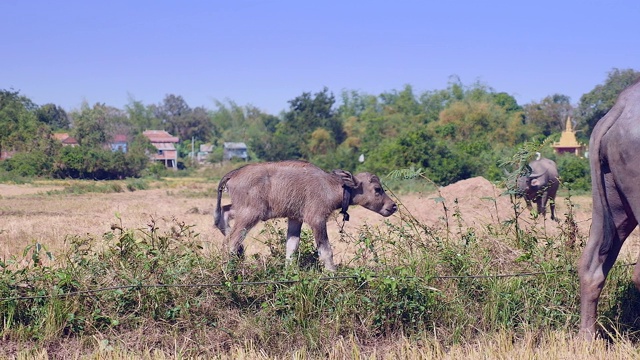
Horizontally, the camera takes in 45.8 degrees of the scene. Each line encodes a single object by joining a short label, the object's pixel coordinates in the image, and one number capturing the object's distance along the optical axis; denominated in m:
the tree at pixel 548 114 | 62.62
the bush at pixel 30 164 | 39.92
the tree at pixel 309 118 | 62.06
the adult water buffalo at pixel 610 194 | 5.31
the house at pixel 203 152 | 74.19
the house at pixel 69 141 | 50.62
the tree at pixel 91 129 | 50.97
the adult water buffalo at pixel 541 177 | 17.42
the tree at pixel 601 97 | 43.58
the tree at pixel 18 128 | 43.92
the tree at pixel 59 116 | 81.60
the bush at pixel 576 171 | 29.94
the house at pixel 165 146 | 69.51
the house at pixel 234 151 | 68.14
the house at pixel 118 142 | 56.17
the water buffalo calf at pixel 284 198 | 8.27
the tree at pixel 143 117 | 98.62
